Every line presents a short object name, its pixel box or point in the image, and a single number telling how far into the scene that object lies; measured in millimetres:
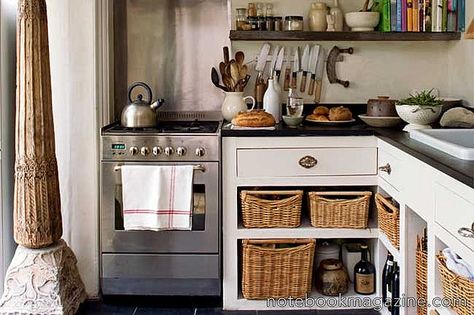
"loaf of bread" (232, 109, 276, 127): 3229
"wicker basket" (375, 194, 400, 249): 2734
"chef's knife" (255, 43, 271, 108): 3736
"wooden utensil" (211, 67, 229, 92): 3771
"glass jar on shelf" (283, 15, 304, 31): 3635
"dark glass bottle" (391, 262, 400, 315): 2768
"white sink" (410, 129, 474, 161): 2591
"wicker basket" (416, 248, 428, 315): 2436
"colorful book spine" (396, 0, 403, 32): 3551
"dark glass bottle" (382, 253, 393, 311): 2924
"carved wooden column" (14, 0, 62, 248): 2988
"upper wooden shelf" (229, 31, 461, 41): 3551
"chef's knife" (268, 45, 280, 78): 3762
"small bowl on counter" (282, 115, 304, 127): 3379
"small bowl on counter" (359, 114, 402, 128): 3277
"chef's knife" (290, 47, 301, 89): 3750
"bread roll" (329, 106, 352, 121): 3420
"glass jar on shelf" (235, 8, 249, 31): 3658
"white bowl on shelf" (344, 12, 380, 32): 3562
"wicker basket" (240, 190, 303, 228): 3189
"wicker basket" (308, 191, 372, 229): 3209
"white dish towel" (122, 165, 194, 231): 3172
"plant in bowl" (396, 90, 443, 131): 3031
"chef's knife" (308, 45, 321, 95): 3752
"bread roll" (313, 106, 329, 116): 3537
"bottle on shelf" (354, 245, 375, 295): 3293
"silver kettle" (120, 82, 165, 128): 3381
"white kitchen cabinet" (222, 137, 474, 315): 3186
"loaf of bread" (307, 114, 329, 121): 3465
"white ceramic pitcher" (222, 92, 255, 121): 3588
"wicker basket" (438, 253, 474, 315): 1844
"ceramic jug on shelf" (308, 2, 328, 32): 3637
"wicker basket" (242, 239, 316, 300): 3201
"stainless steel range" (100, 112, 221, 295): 3215
